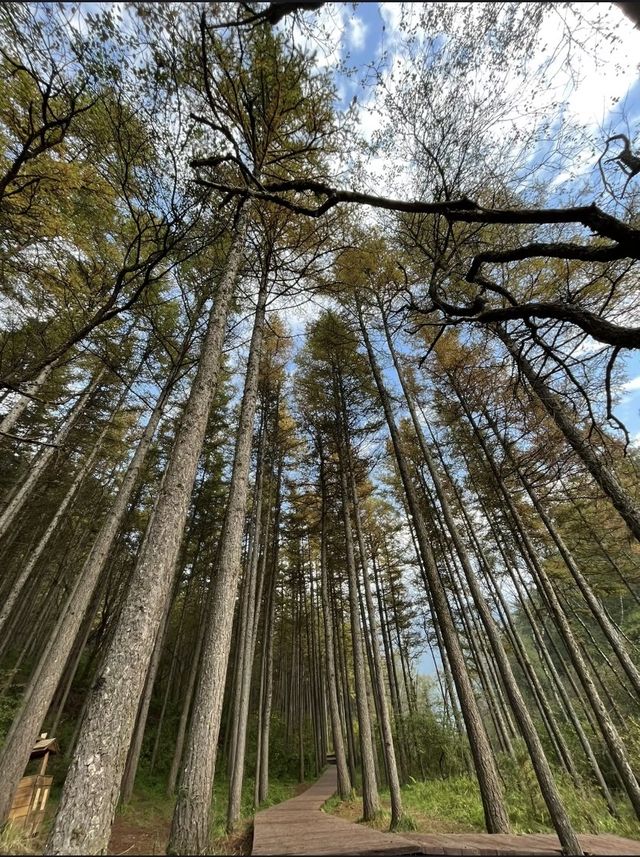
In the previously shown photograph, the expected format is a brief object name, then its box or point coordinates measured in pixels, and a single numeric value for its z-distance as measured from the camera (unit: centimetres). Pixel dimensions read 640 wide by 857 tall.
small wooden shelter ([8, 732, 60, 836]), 575
